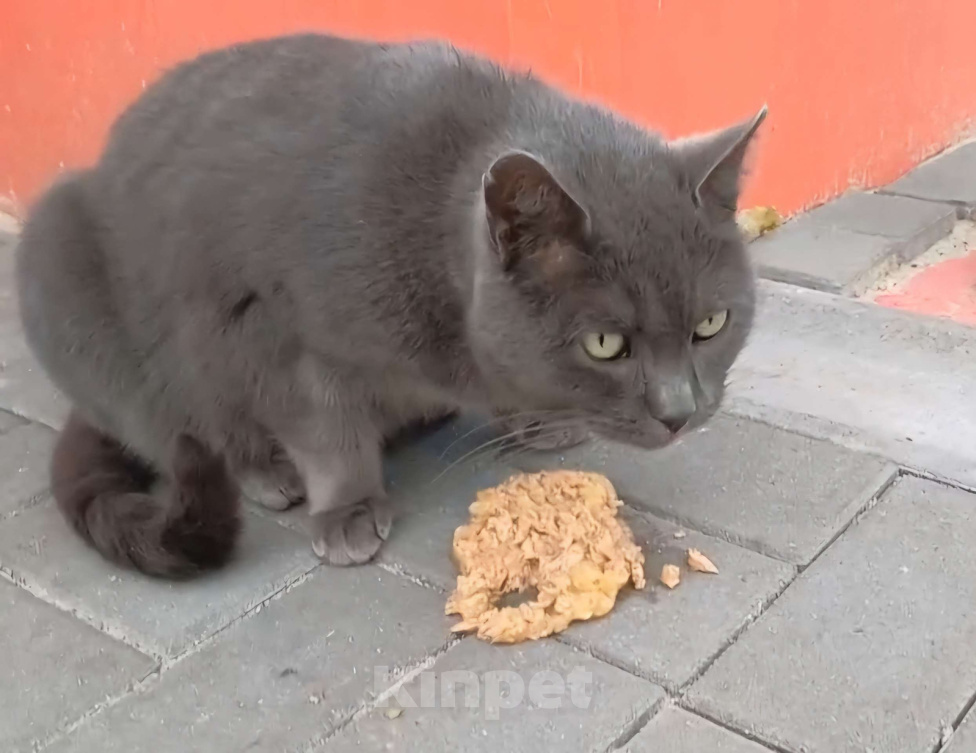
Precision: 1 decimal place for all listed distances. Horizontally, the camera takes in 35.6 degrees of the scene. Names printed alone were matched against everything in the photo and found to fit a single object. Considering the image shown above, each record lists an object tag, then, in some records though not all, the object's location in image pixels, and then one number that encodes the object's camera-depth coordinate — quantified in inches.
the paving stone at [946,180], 45.4
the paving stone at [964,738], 23.3
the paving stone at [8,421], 33.1
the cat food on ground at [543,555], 25.9
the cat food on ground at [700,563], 27.0
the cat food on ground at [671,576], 26.7
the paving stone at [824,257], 38.6
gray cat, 24.6
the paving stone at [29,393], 33.6
